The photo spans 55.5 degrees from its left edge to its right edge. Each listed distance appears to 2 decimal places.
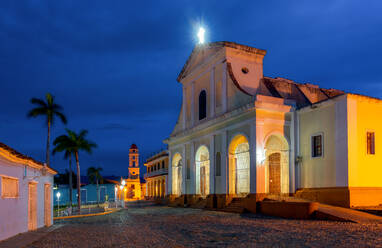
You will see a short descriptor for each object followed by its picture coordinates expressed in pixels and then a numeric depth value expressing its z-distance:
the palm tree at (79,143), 31.86
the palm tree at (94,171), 61.65
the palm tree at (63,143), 31.77
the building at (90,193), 59.25
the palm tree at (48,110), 33.06
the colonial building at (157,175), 45.94
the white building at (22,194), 10.13
